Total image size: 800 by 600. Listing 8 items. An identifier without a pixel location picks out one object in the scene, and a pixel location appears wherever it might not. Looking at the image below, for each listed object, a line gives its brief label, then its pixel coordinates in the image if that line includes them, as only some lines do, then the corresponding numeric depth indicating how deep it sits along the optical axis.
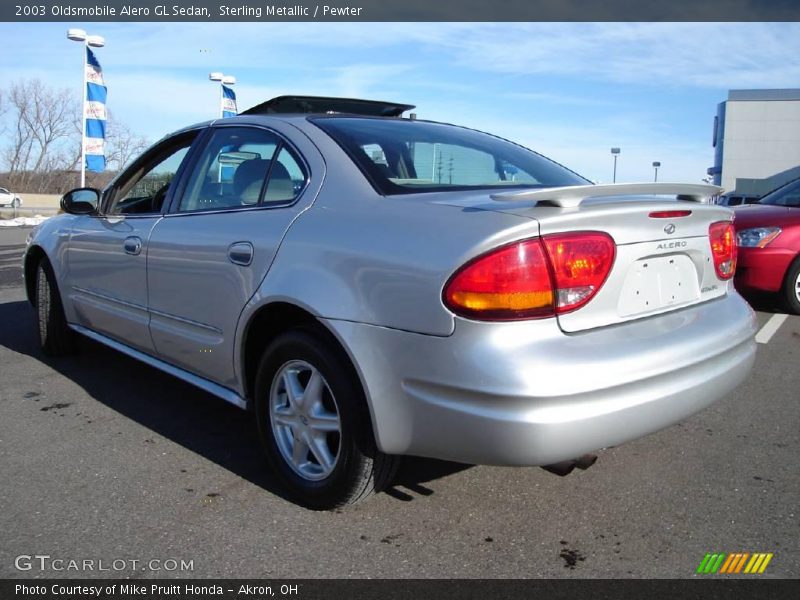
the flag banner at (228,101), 16.97
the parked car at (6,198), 37.90
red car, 6.87
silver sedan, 2.20
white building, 31.31
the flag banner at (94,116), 15.94
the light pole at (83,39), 16.06
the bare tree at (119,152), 36.22
